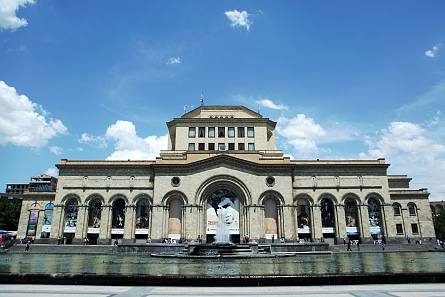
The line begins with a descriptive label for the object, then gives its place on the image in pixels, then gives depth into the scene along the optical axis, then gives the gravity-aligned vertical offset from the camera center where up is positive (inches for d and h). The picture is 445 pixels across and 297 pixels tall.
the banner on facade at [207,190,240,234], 1764.3 +151.3
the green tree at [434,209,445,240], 2505.3 +87.9
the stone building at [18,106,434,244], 1749.5 +212.7
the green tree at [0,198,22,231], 2564.0 +192.1
